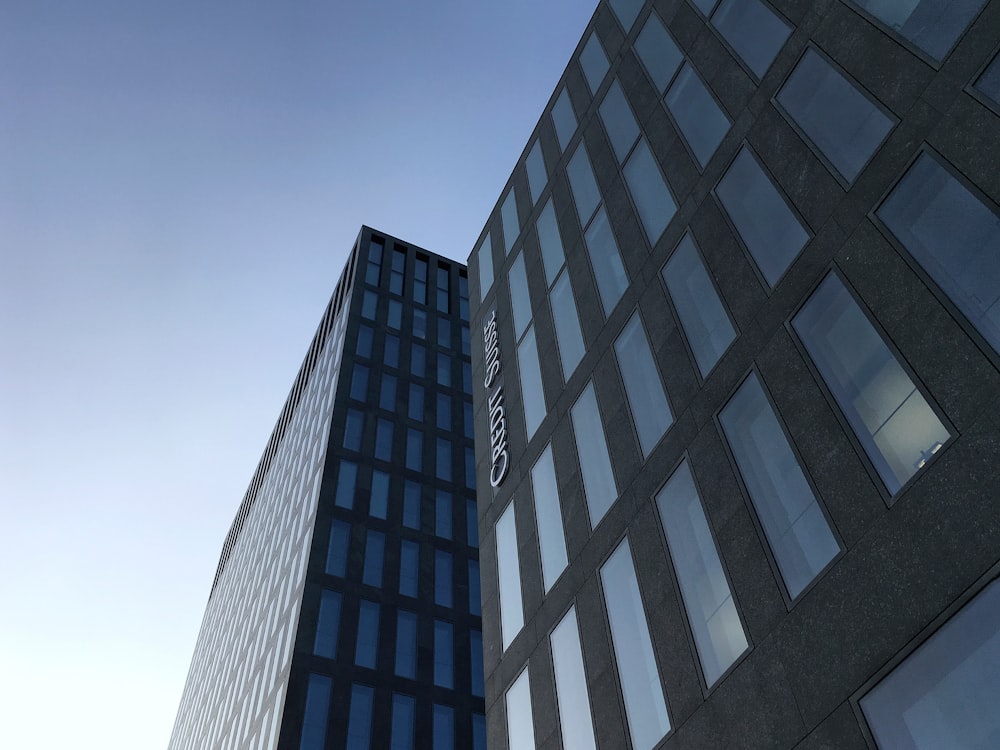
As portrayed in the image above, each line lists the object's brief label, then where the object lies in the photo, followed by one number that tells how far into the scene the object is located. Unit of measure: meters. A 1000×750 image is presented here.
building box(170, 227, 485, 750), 48.47
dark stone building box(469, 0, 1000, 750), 11.07
